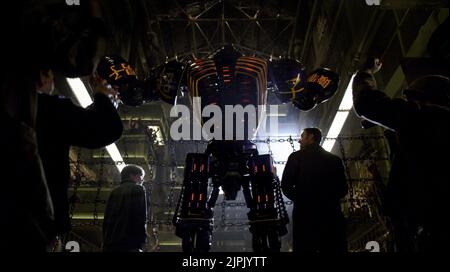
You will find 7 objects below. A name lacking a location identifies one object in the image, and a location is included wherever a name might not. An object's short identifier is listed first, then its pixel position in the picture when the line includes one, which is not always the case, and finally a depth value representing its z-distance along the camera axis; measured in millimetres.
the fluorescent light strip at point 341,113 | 7875
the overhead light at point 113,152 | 9000
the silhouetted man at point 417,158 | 1832
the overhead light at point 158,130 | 15174
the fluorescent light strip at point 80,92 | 5521
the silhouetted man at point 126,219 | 3652
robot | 3680
